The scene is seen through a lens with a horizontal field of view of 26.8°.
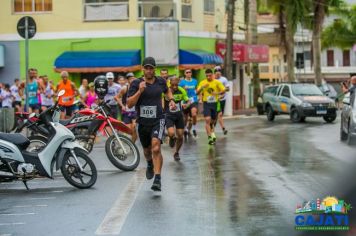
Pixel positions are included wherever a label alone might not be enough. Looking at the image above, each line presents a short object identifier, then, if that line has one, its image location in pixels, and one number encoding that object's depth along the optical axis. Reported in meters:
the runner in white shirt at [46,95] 22.94
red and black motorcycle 12.00
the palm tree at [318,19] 48.31
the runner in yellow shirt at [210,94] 18.03
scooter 10.58
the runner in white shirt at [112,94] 19.86
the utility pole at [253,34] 41.50
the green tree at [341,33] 69.88
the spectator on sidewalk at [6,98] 25.30
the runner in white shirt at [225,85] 18.89
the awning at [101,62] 32.81
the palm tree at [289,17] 45.81
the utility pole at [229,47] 34.19
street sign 18.06
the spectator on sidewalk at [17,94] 25.70
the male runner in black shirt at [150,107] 10.47
